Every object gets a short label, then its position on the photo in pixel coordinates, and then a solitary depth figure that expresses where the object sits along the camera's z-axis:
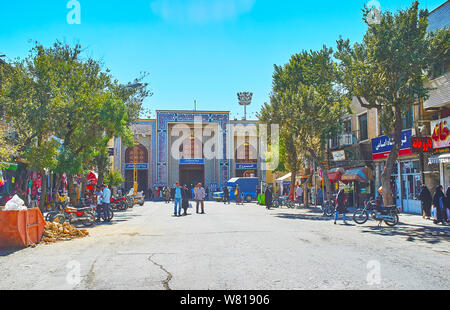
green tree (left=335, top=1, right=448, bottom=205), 16.64
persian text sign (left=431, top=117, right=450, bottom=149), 18.74
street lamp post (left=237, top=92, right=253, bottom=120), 63.47
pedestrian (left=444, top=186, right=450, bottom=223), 16.01
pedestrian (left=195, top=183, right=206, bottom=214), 22.98
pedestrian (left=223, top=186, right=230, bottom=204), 38.81
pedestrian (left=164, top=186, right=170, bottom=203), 41.66
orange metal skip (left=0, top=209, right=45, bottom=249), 10.04
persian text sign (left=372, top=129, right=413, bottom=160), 22.45
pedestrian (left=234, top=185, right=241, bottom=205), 36.31
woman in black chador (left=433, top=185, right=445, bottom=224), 16.16
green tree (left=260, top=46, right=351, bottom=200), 25.75
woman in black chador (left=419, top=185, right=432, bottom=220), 18.22
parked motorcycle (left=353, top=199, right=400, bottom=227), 15.35
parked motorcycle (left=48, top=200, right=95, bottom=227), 14.40
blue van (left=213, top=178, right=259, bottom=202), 43.00
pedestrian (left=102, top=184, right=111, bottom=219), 17.81
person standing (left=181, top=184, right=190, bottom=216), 21.45
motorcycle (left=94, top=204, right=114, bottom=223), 18.12
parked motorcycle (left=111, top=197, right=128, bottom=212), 24.62
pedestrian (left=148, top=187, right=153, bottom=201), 52.47
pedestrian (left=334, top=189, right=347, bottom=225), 16.75
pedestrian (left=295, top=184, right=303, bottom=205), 33.90
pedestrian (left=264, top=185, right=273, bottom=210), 28.53
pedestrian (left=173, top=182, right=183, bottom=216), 21.17
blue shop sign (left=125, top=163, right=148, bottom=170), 54.01
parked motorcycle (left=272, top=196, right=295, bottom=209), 29.81
